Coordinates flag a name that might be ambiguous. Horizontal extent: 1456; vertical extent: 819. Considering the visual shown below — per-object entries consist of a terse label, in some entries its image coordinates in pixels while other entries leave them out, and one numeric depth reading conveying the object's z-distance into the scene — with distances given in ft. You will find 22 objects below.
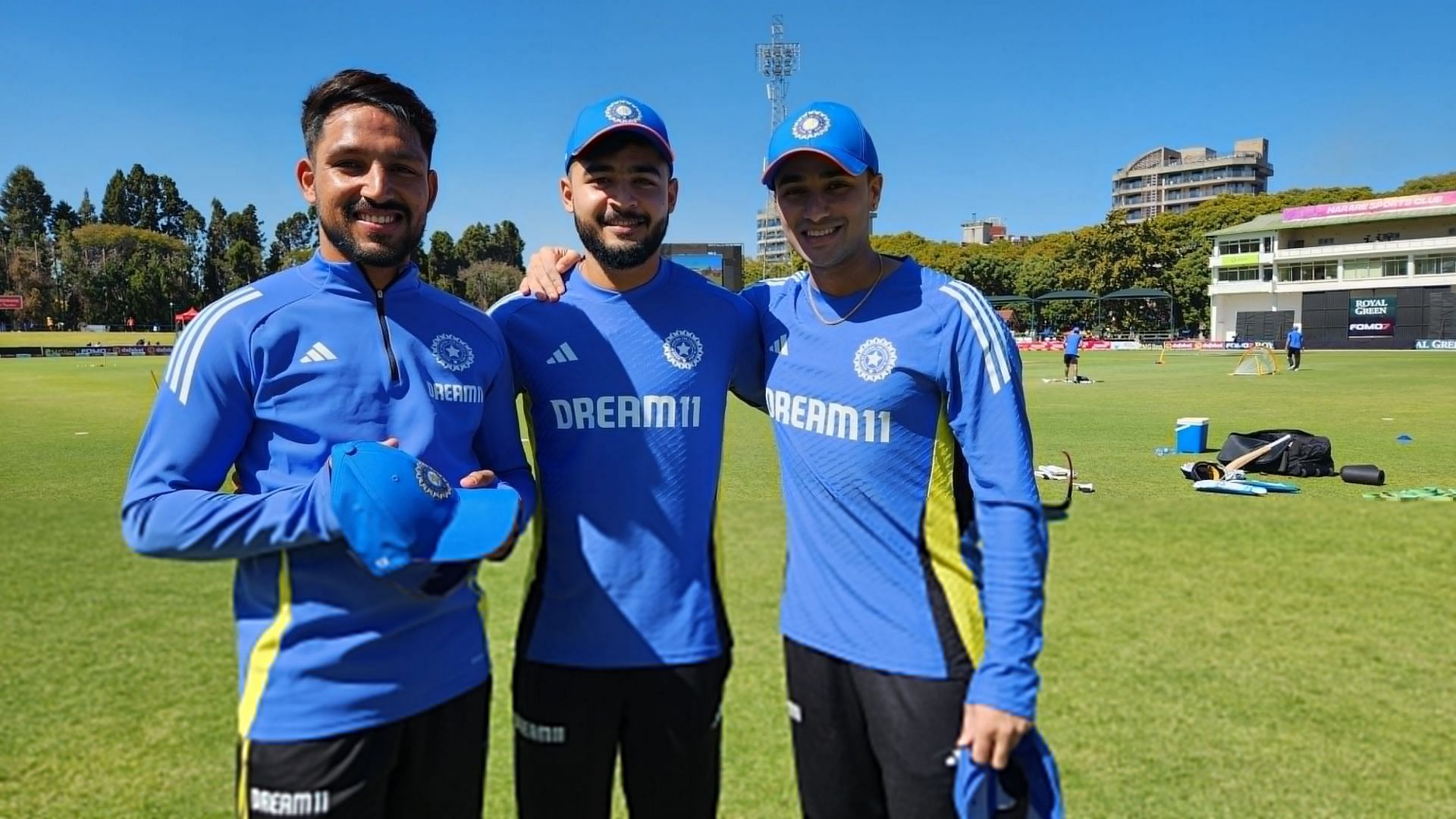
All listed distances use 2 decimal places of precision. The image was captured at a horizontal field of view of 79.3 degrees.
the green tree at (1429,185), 282.36
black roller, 31.32
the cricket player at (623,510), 8.57
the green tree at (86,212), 352.08
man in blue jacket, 6.66
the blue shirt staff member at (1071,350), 88.17
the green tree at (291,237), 331.36
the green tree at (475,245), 337.31
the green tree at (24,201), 331.98
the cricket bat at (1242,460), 32.86
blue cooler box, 39.11
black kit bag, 33.58
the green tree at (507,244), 346.33
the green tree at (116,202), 353.51
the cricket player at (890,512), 7.63
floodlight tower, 205.57
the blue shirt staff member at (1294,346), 100.29
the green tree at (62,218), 338.34
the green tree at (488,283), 277.85
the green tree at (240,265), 278.26
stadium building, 179.11
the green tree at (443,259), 306.35
